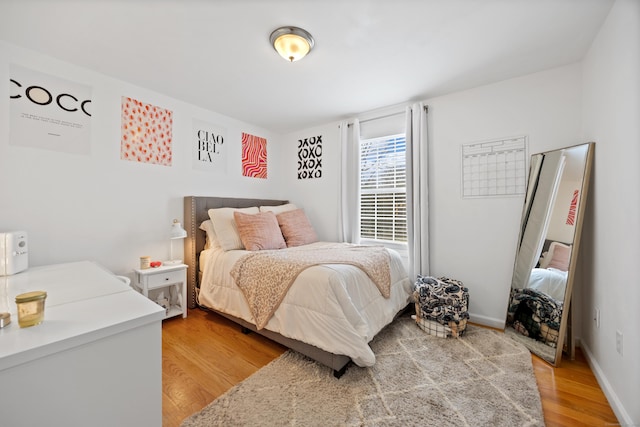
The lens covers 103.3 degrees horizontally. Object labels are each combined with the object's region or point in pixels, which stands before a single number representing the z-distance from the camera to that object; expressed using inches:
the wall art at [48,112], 76.4
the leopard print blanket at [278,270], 75.8
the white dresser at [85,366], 26.0
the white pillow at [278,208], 131.8
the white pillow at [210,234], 108.0
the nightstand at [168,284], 93.0
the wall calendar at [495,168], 93.6
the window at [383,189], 123.1
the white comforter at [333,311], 64.7
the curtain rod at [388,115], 111.0
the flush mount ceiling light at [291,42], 68.7
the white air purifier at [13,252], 62.2
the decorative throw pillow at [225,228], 103.7
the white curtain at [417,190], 109.0
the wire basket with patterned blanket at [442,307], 87.7
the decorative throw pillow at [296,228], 120.7
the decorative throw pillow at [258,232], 104.0
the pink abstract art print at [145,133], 97.4
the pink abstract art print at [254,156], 141.8
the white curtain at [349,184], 130.8
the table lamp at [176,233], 102.2
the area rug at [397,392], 53.7
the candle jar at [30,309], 31.0
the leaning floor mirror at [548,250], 73.7
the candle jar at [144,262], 96.2
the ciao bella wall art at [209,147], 119.8
